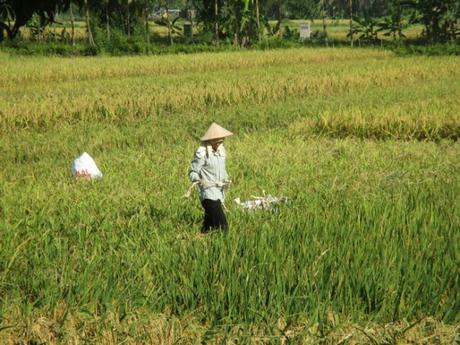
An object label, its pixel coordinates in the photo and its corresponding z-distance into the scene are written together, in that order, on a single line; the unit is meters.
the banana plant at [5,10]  20.20
